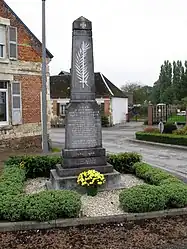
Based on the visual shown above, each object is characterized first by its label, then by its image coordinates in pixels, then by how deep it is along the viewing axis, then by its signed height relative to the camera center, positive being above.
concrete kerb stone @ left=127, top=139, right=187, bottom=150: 18.80 -1.98
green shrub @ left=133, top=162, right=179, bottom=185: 8.40 -1.68
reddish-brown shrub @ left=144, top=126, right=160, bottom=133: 23.58 -1.26
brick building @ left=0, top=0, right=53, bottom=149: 16.16 +1.61
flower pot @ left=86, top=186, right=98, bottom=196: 7.76 -1.87
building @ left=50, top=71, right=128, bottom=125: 37.09 +1.91
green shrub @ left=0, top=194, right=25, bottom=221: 5.99 -1.79
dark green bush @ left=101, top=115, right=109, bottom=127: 36.53 -0.91
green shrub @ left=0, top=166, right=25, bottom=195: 7.04 -1.67
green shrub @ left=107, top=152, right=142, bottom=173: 10.42 -1.55
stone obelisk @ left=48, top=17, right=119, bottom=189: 8.66 -0.08
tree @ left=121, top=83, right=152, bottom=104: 59.86 +4.11
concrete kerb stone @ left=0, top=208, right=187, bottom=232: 5.88 -2.04
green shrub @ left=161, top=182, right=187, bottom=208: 6.68 -1.73
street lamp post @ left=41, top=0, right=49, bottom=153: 13.34 +1.01
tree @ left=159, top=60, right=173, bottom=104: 56.34 +5.68
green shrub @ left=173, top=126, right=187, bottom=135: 21.40 -1.26
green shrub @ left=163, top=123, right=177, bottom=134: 22.81 -1.07
